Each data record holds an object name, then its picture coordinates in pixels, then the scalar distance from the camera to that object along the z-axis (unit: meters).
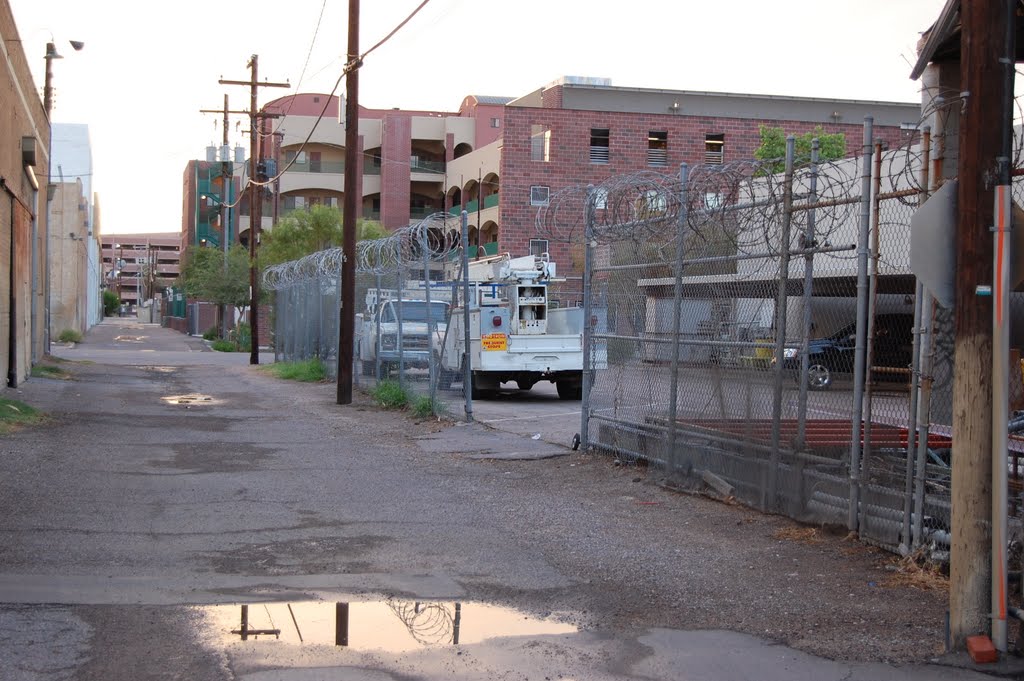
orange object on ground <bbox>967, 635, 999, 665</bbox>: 5.30
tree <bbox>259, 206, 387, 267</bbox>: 50.59
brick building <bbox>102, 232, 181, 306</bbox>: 157.35
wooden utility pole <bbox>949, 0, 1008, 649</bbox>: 5.42
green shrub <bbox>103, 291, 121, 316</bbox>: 162.29
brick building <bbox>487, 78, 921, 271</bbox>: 45.78
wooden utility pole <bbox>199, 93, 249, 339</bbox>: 51.73
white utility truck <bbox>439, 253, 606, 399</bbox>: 21.14
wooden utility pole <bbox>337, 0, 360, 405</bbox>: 20.23
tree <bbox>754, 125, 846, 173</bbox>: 45.81
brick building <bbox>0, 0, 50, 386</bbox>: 19.97
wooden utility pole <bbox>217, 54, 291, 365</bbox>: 36.97
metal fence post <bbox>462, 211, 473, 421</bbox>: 15.70
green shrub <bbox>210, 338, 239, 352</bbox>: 47.97
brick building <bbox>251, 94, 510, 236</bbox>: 65.56
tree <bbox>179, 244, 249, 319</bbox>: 51.25
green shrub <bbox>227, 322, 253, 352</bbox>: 48.69
